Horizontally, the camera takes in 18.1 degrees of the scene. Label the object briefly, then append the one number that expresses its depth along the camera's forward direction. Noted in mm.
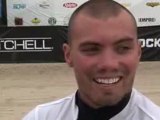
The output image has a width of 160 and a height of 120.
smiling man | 1899
